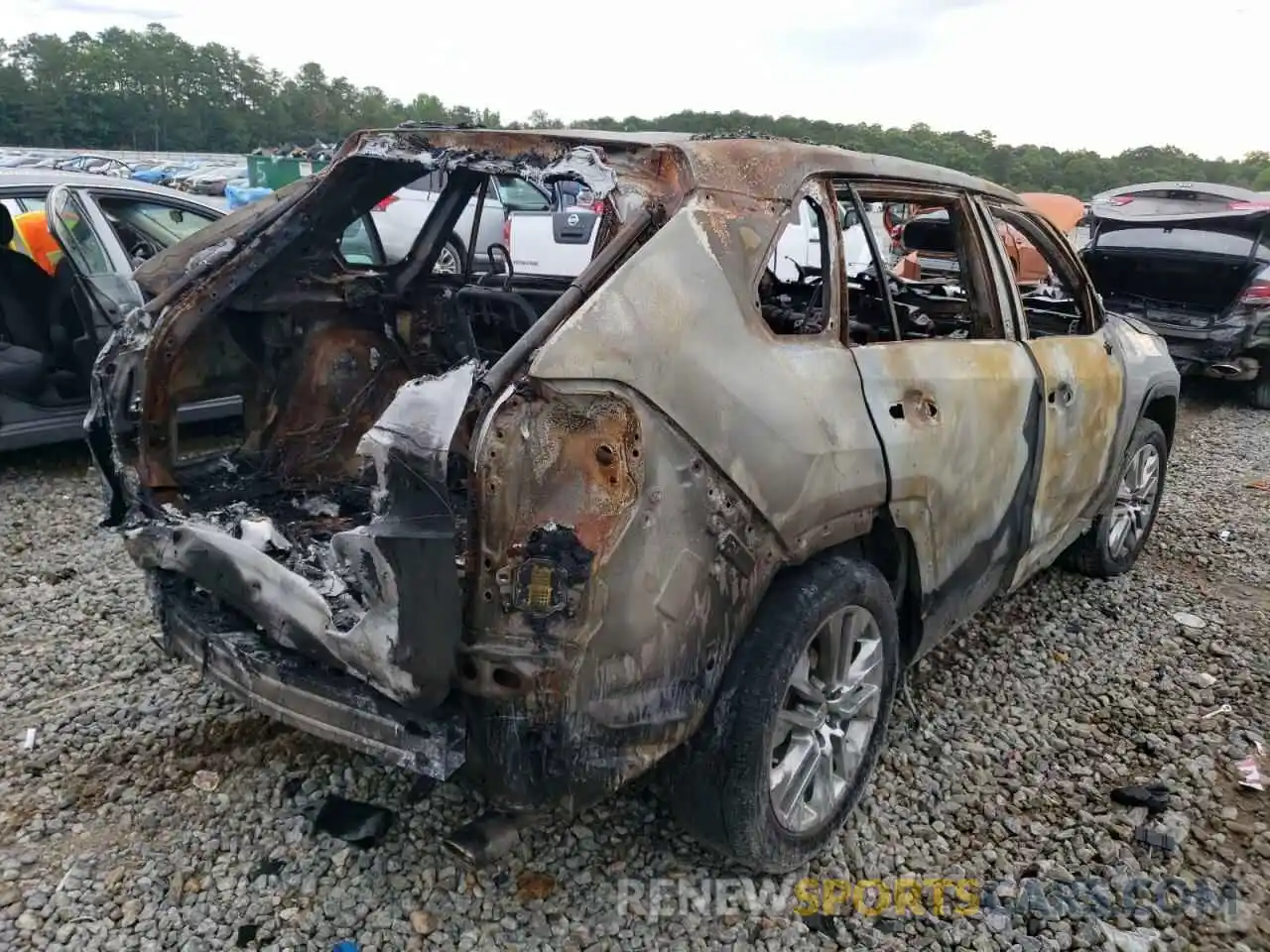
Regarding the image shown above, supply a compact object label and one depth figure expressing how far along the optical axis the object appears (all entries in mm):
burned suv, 1972
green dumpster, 25297
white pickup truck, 3998
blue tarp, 18281
